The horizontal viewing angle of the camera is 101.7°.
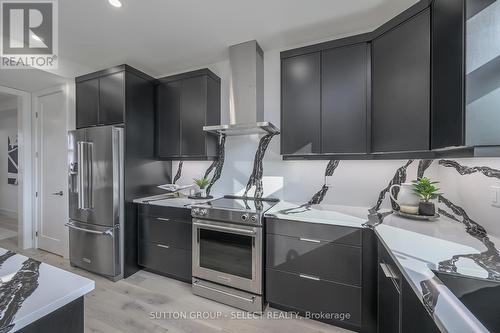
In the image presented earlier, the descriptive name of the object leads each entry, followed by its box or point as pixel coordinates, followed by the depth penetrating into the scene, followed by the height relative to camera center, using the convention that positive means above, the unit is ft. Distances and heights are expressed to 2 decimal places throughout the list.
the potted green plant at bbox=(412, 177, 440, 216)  5.42 -0.85
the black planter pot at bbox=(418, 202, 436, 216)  5.43 -1.21
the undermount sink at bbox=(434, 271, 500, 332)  2.68 -1.79
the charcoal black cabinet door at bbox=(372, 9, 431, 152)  4.78 +1.98
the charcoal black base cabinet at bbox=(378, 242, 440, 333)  2.70 -2.27
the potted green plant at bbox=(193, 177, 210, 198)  9.03 -0.94
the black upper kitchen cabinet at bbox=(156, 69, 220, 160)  8.39 +2.10
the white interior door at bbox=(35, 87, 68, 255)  9.68 -0.32
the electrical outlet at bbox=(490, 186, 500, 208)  4.19 -0.67
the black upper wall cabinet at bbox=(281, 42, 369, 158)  6.18 +2.00
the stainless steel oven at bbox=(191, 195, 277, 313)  6.03 -2.85
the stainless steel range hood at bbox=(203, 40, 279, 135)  7.54 +2.81
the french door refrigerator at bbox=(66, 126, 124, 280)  7.60 -1.27
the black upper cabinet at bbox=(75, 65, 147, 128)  7.94 +2.76
